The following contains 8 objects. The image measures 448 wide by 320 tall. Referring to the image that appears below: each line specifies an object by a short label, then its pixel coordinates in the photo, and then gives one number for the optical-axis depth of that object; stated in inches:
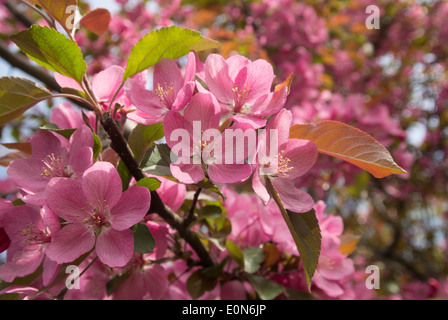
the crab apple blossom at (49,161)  10.7
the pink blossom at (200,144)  10.1
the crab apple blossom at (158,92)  10.9
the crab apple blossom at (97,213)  10.2
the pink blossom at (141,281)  12.3
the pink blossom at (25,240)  10.9
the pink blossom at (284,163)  10.4
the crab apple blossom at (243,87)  10.5
